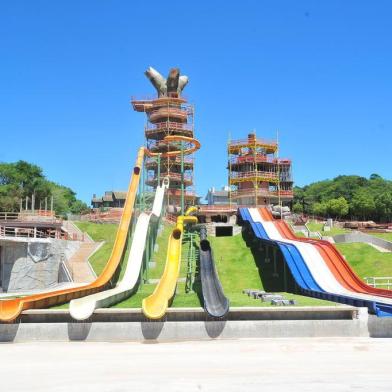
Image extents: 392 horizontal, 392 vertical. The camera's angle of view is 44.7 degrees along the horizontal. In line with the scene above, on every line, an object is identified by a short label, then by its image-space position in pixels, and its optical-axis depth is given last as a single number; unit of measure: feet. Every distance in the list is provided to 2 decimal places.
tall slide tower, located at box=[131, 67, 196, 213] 228.43
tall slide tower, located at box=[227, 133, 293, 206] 240.12
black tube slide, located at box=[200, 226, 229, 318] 55.21
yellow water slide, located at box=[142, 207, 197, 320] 54.50
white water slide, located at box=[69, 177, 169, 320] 54.70
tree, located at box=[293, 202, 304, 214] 342.77
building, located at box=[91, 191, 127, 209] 326.03
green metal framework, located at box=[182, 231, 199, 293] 90.07
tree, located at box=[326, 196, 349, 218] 290.56
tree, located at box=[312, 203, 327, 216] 298.35
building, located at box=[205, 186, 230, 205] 348.79
